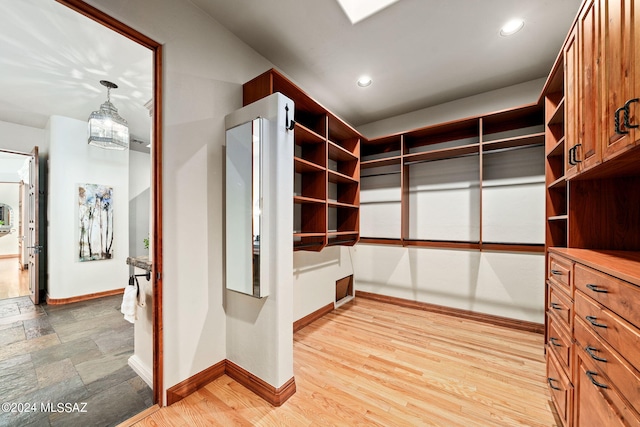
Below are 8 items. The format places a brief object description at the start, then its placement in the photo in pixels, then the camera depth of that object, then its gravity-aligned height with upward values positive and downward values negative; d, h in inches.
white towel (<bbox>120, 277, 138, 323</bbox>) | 73.7 -27.1
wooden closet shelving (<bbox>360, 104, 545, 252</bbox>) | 109.4 +32.7
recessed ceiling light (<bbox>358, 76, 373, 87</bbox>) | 109.6 +62.7
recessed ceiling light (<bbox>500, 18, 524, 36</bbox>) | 77.9 +62.9
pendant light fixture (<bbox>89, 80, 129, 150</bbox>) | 113.7 +43.7
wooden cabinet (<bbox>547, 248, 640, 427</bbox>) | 31.0 -20.6
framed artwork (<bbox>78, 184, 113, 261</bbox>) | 153.2 -4.5
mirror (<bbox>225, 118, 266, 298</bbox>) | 65.6 +2.1
